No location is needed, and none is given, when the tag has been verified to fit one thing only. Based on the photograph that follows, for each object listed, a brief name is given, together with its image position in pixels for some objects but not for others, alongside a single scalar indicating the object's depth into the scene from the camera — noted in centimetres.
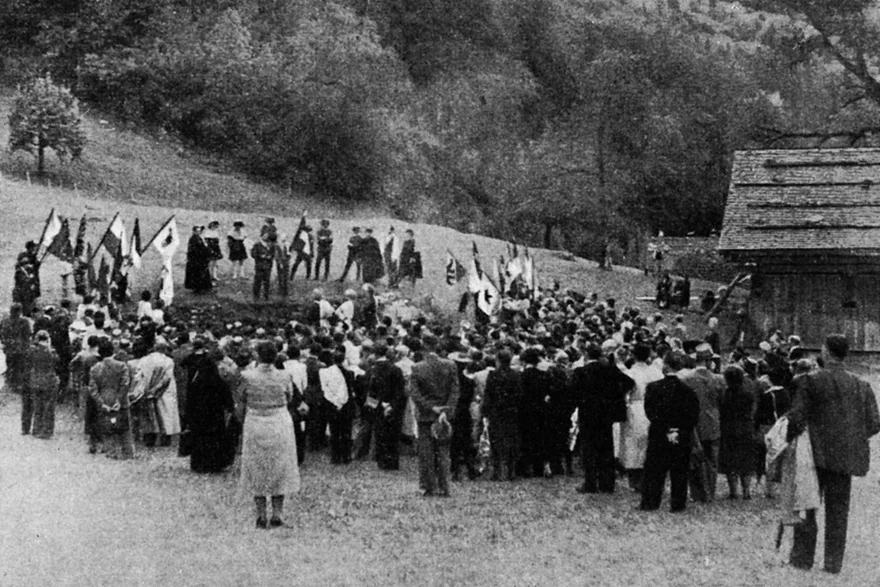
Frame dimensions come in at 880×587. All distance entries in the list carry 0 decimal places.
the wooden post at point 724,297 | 3177
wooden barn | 2844
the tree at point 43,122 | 3731
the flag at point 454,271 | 2661
